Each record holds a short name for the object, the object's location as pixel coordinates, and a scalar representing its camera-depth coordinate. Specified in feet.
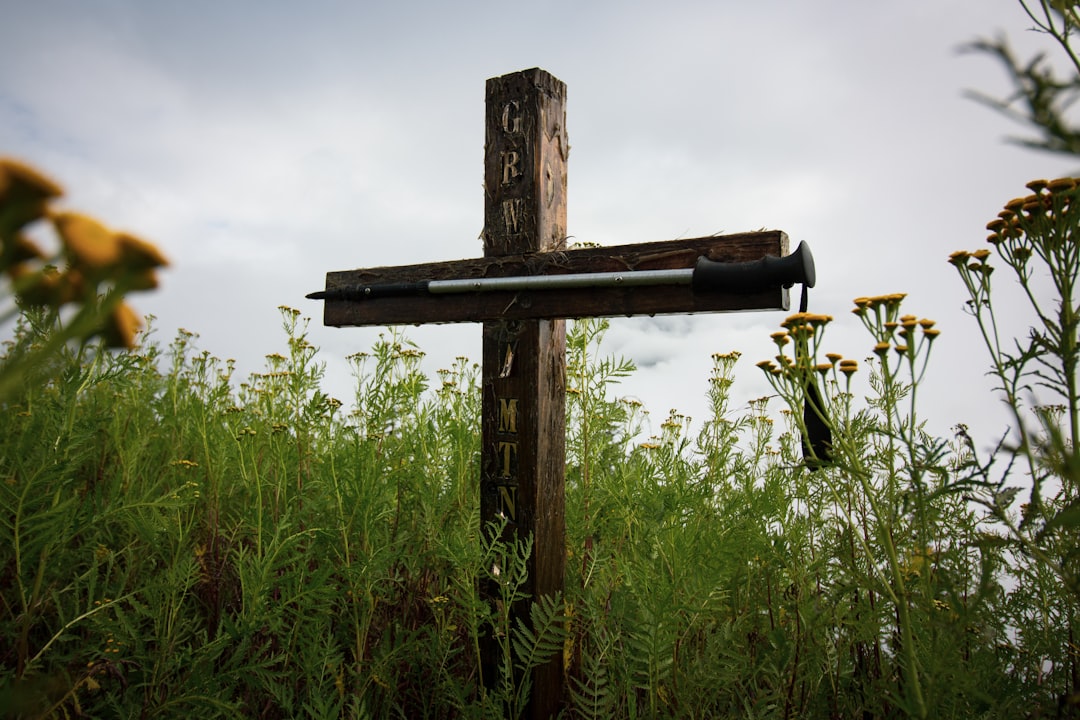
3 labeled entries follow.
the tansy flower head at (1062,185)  2.10
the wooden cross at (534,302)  3.50
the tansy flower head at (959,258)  2.44
